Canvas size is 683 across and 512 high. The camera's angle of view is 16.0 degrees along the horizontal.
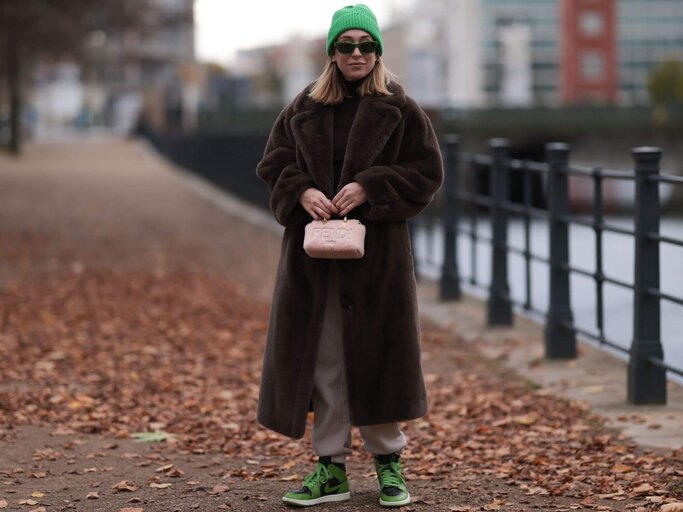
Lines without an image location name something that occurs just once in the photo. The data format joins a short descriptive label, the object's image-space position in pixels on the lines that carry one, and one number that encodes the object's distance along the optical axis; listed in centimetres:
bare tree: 4460
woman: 852
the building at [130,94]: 16189
